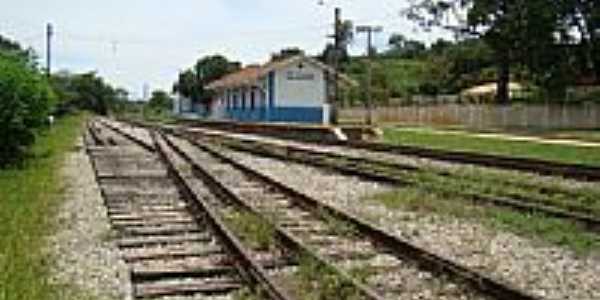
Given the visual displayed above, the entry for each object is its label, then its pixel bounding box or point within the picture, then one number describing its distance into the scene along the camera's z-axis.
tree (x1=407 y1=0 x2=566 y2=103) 56.66
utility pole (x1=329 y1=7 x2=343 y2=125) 58.28
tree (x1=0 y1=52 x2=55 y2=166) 23.52
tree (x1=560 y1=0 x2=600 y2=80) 55.50
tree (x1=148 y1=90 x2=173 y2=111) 159.95
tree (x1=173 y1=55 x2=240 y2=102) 122.06
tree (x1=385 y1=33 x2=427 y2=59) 140.38
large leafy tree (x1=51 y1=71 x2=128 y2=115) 123.53
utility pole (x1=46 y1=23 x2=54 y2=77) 92.50
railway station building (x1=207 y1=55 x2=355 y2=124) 74.44
